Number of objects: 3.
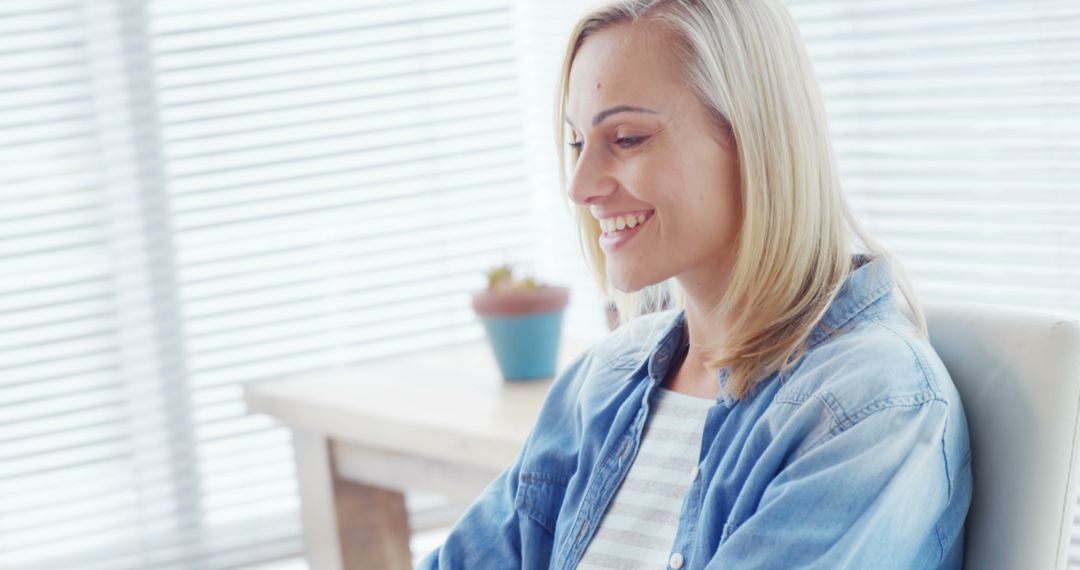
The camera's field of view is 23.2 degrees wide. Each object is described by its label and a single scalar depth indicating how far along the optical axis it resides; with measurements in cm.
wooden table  291
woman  233
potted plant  308
